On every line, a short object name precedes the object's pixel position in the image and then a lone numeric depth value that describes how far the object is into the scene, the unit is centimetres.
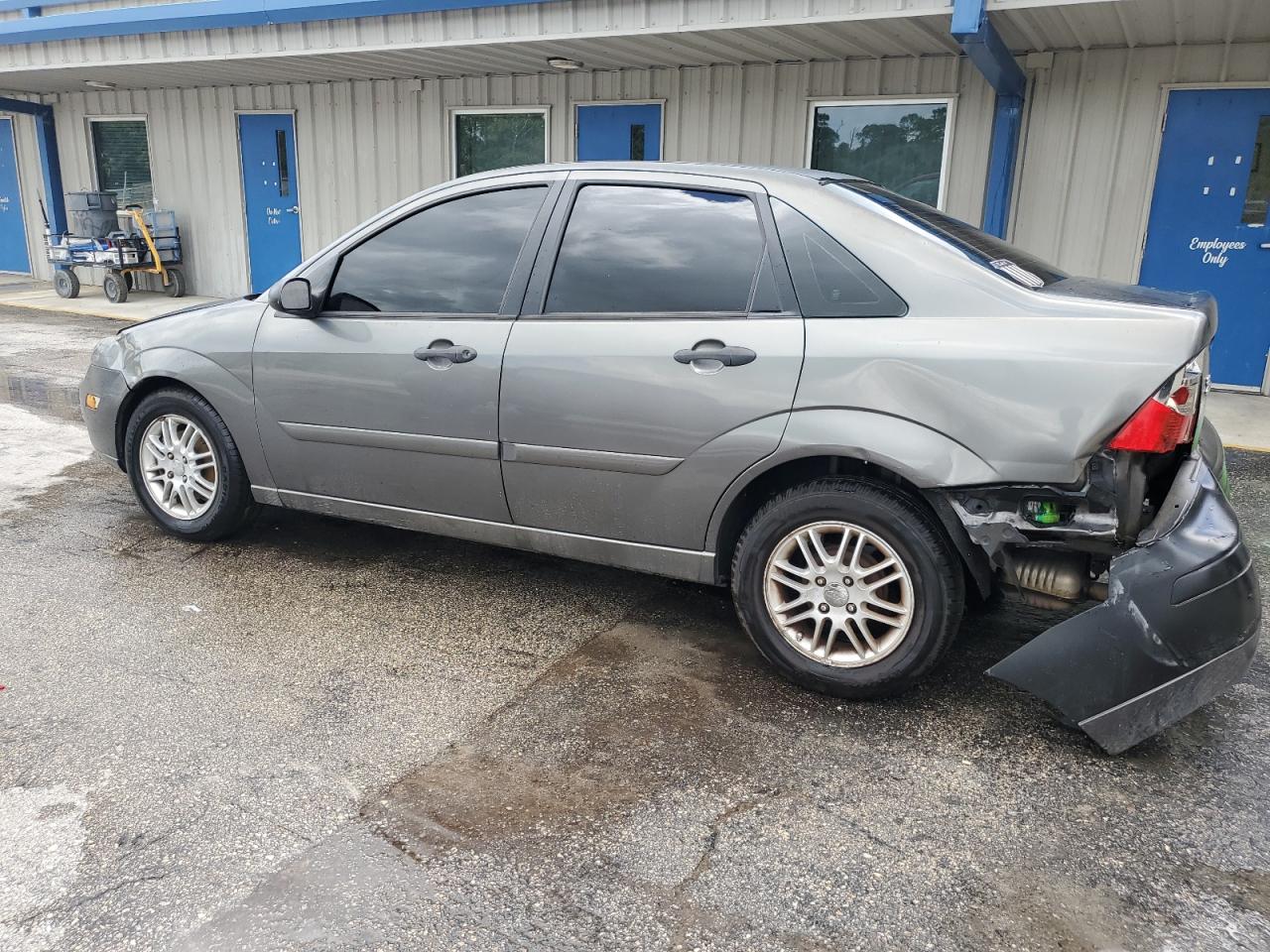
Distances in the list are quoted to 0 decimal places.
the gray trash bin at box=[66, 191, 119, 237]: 1295
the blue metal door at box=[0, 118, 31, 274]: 1525
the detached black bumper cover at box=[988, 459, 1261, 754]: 265
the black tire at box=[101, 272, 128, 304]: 1299
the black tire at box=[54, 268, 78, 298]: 1344
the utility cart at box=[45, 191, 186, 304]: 1285
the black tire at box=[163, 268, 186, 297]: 1350
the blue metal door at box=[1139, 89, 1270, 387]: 760
